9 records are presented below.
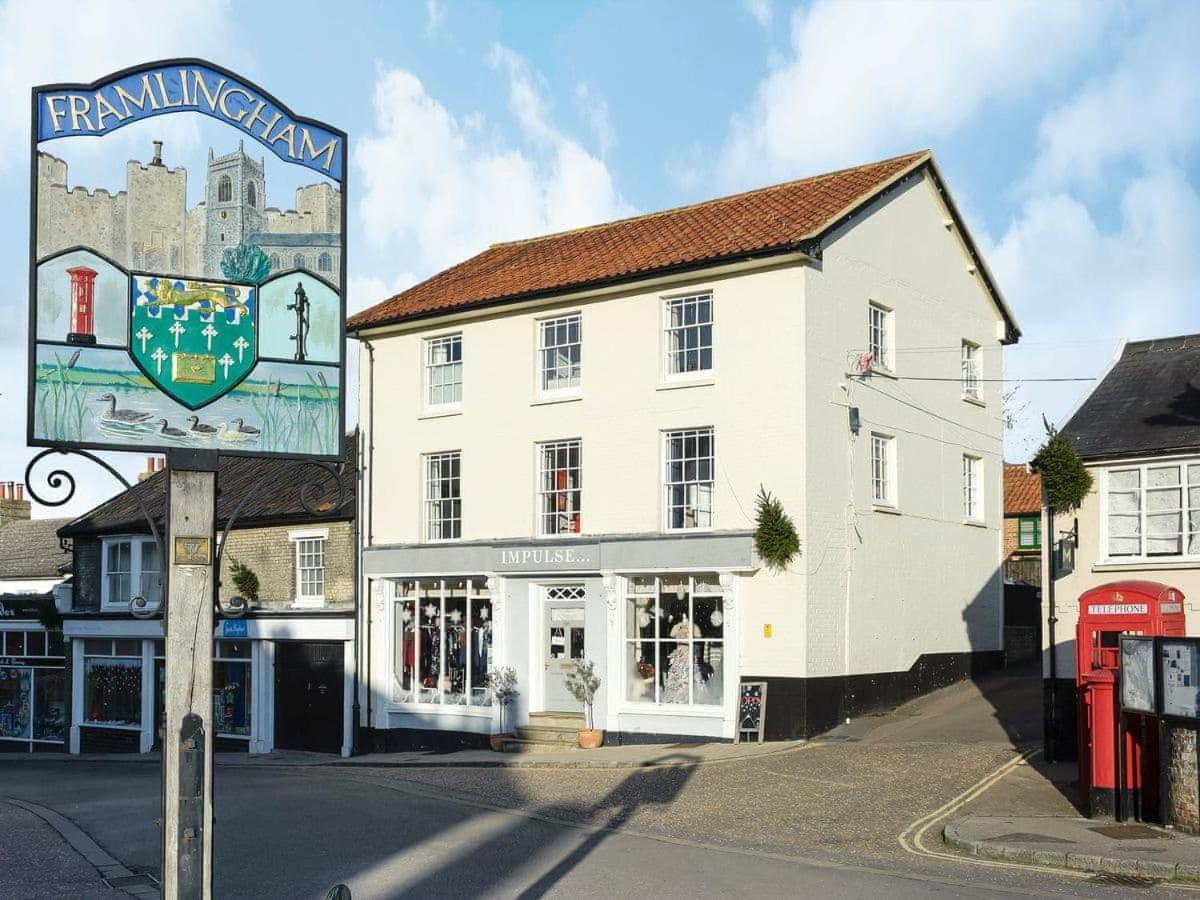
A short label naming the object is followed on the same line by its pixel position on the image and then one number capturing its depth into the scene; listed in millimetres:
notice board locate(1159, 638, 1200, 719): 13789
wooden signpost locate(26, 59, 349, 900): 8195
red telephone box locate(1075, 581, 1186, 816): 14656
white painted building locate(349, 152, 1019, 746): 24125
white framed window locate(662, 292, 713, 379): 25297
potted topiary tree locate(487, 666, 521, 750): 27062
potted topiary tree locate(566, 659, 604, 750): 25578
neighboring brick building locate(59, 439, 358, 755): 30672
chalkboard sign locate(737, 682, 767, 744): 23484
